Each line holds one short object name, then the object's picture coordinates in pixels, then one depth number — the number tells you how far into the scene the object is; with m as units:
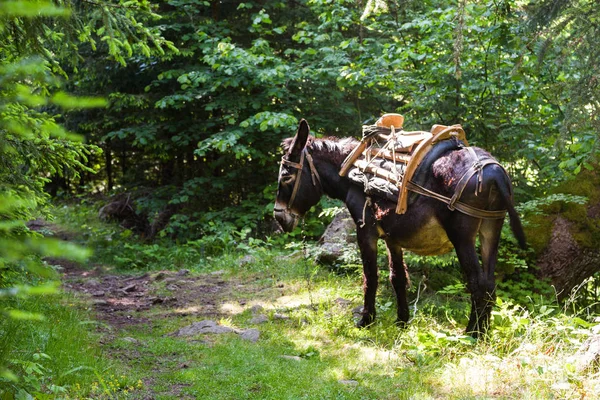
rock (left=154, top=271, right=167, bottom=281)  9.72
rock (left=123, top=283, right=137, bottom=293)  8.83
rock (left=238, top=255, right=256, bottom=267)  10.06
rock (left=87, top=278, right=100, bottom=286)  9.33
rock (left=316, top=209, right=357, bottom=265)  8.65
